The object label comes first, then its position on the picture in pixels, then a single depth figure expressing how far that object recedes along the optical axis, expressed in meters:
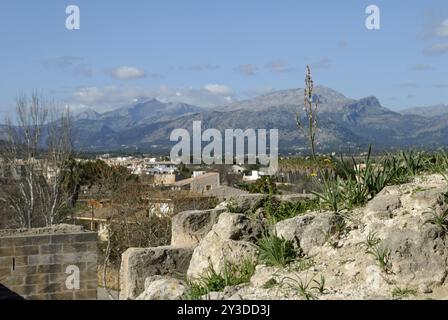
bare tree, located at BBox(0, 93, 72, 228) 35.34
